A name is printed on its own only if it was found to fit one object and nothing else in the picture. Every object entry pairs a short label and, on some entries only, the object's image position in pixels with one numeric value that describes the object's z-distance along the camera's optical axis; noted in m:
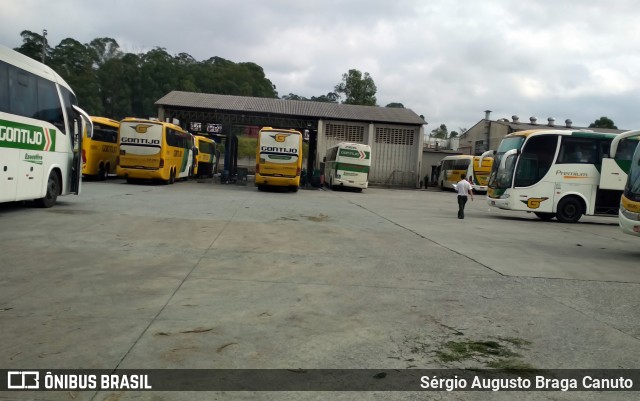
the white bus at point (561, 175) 18.06
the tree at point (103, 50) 86.39
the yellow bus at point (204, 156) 39.69
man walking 17.30
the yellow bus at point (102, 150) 26.01
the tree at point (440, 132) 114.70
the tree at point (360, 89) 85.00
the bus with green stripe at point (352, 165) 32.56
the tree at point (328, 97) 113.05
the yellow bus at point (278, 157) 25.91
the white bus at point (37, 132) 11.02
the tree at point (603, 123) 79.62
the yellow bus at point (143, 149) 25.09
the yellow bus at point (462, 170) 39.70
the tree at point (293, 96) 116.68
